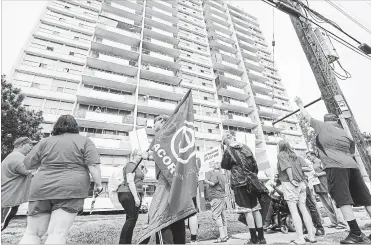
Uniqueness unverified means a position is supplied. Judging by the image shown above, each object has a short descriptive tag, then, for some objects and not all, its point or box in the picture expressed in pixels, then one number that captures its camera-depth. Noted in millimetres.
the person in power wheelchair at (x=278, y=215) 4807
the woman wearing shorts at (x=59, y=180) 2064
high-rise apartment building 23234
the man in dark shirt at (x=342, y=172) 2914
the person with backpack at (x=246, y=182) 3439
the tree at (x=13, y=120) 14055
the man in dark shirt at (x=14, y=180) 4168
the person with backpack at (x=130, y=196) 3301
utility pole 4175
